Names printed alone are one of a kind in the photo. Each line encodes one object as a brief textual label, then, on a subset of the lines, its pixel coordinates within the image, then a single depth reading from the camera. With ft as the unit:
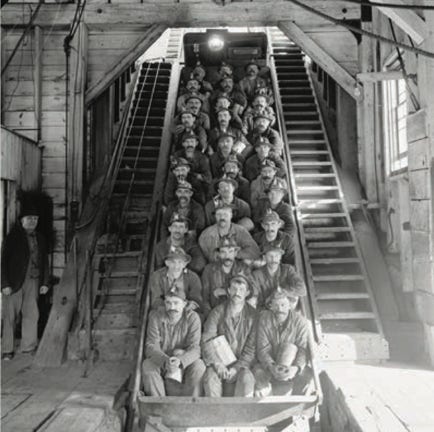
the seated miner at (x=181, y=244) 19.38
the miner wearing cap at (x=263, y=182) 22.71
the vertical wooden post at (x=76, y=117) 28.43
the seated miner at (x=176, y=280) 17.39
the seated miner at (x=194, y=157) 24.89
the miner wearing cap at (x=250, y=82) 32.78
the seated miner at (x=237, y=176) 23.05
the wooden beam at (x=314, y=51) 28.43
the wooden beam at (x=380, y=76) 19.74
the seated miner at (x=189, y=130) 27.20
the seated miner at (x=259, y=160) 24.93
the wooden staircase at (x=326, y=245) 17.85
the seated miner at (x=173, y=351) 15.02
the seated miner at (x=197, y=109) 28.86
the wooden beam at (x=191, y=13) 28.55
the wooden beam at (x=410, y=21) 17.53
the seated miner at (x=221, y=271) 17.75
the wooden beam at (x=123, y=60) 29.25
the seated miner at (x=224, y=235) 19.31
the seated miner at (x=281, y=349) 15.10
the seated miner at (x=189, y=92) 30.17
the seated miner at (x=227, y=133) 26.35
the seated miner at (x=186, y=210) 21.48
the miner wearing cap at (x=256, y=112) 28.61
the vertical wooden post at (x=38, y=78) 28.45
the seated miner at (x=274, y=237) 19.19
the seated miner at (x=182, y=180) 23.01
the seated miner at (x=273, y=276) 17.58
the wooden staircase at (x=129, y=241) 19.72
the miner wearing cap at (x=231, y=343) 15.11
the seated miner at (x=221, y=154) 25.36
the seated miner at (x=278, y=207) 21.35
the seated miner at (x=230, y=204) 21.10
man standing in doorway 20.95
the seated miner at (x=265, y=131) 26.96
